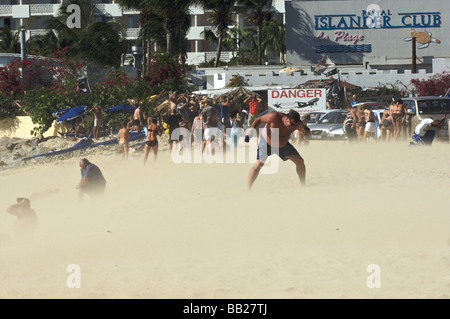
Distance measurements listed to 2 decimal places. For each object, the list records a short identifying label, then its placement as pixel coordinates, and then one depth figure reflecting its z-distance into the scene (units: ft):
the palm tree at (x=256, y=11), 156.28
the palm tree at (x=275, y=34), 195.11
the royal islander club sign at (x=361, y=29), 162.81
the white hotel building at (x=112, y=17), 204.33
